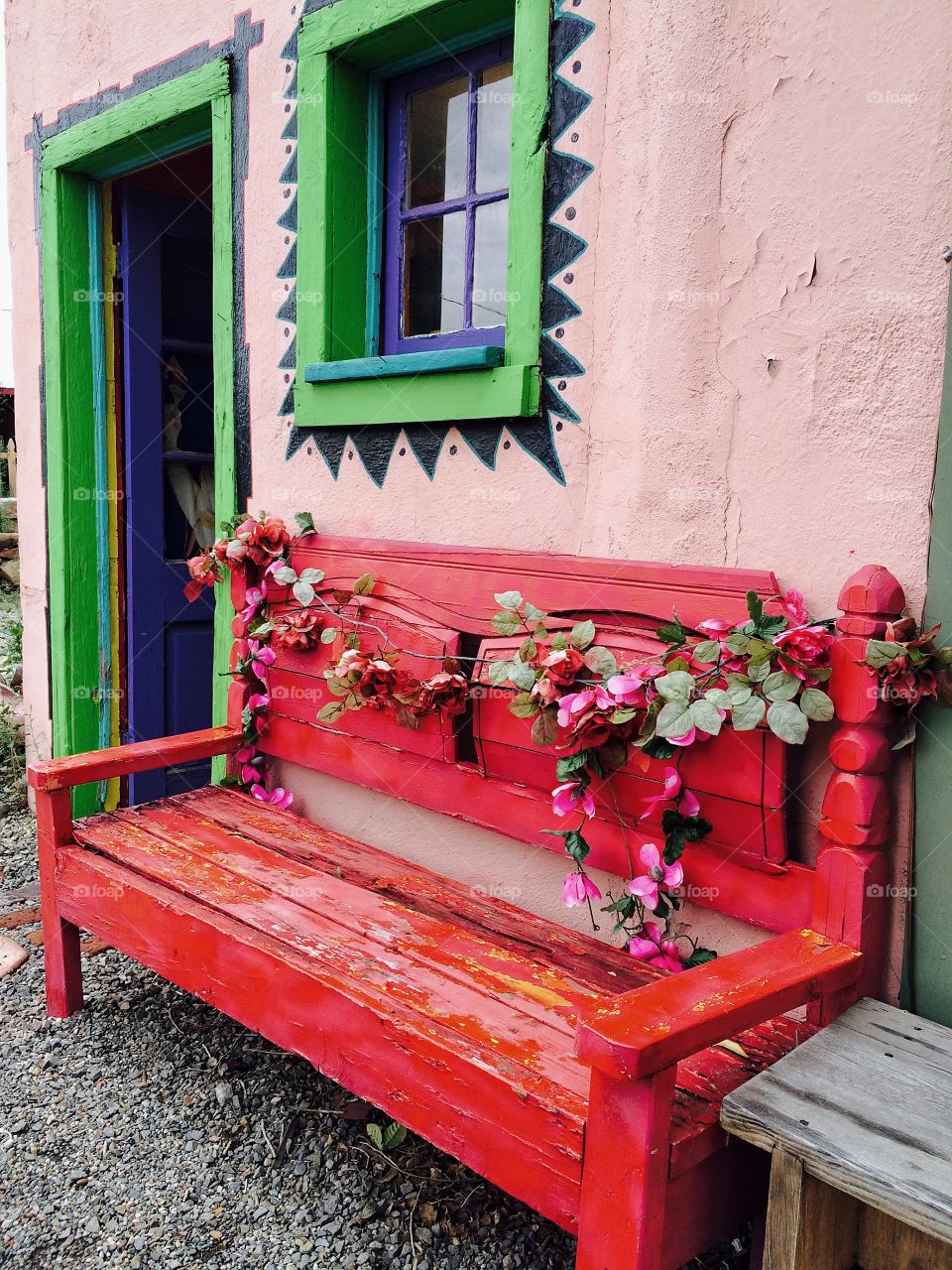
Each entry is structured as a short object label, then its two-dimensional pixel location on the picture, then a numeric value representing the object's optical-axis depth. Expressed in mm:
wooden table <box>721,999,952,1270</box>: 1262
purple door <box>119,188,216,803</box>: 4039
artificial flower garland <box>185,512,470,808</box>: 2426
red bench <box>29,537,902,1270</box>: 1439
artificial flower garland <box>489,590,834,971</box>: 1744
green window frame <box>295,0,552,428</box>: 2350
